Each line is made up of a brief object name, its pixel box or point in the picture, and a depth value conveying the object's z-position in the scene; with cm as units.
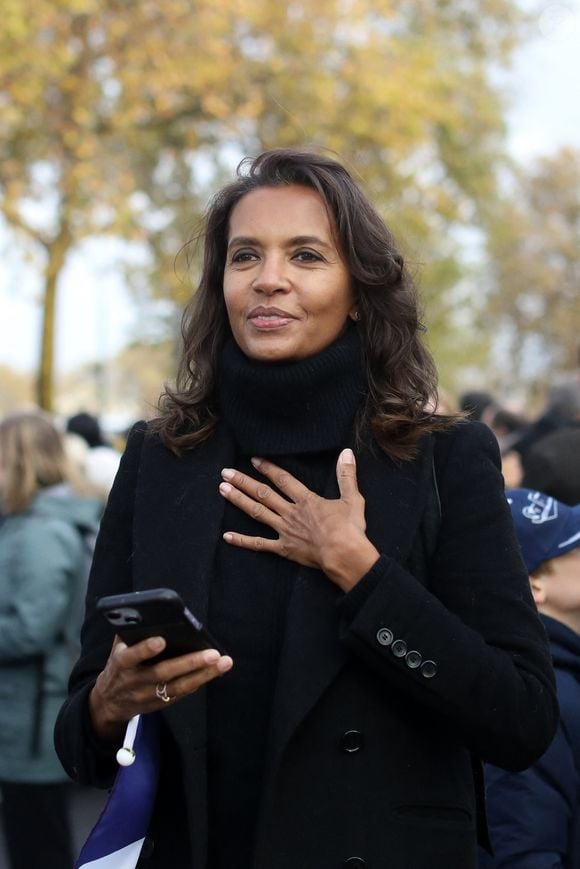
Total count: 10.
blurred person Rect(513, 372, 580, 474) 634
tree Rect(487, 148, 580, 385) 3834
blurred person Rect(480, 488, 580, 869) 252
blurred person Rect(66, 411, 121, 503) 680
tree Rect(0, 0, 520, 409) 1205
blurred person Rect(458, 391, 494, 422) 911
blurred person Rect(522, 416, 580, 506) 398
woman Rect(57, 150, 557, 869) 197
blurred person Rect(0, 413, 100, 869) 454
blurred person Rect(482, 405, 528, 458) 922
